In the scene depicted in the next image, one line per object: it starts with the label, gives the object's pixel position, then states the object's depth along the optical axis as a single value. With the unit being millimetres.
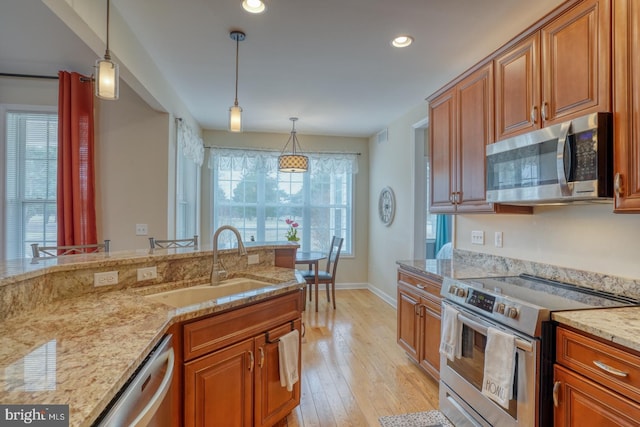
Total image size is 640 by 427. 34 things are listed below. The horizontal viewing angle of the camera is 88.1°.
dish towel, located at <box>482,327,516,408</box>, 1652
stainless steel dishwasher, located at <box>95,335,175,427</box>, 888
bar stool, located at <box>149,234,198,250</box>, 2812
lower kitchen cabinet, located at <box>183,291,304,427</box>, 1484
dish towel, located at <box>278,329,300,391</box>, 1908
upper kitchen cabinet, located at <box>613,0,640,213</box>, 1457
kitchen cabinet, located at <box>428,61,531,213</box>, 2398
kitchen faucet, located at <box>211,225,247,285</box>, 1968
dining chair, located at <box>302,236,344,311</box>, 4526
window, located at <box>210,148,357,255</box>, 5645
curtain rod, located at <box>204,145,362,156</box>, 5555
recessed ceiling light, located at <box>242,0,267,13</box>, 2135
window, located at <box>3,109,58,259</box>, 3480
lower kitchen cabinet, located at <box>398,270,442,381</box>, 2480
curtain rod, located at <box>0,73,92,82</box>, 3346
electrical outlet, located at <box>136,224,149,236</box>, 3533
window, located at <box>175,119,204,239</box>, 4047
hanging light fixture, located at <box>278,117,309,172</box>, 4562
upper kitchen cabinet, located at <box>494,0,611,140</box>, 1603
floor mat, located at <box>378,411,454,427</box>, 2141
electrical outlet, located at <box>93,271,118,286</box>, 1725
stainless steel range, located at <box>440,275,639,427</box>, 1545
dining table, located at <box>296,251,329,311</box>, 4410
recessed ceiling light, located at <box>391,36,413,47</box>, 2574
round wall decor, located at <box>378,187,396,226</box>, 4952
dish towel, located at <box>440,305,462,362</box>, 2070
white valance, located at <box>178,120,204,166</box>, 3974
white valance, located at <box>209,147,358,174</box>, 5543
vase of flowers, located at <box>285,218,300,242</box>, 4745
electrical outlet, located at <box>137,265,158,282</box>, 1905
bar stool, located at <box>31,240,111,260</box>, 2401
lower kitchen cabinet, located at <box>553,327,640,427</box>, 1217
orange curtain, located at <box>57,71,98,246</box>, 3238
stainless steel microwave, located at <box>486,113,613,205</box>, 1559
